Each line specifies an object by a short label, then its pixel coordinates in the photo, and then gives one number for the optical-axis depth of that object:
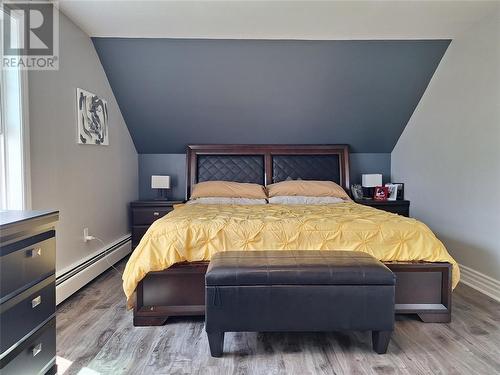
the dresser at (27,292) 1.38
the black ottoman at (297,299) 1.98
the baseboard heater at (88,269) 2.82
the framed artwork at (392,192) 4.62
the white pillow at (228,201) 4.14
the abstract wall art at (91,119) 3.19
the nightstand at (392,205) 4.39
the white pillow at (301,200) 4.15
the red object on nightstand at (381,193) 4.68
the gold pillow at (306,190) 4.28
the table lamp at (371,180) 4.68
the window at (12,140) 2.33
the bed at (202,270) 2.42
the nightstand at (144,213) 4.43
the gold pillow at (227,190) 4.28
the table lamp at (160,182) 4.62
